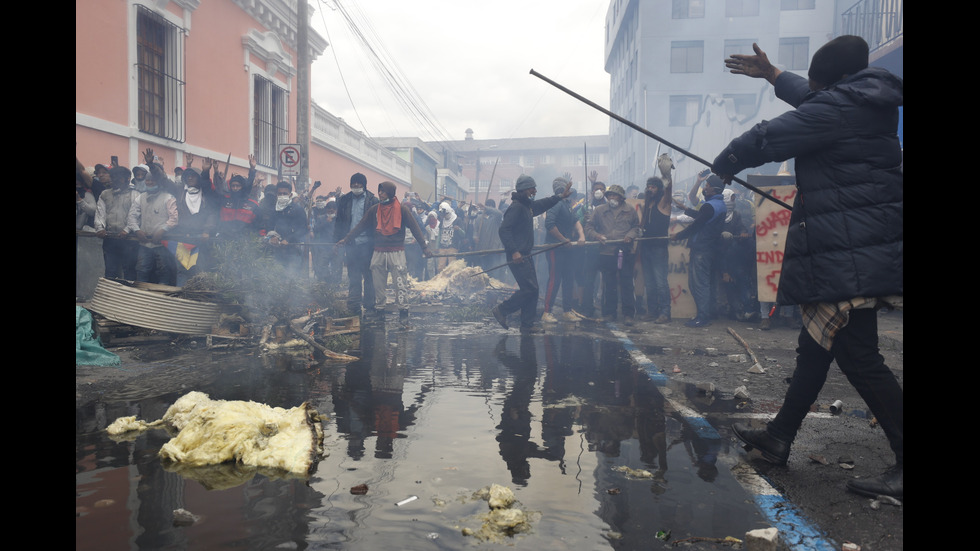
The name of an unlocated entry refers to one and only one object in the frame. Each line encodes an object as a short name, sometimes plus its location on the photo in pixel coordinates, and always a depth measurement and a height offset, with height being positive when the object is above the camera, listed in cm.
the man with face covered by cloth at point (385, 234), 1030 +67
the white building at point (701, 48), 3534 +1233
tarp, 611 -66
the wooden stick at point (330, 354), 650 -75
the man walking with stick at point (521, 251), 910 +36
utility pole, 1502 +417
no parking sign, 1427 +259
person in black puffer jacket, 308 +28
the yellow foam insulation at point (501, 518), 259 -97
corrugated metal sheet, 702 -34
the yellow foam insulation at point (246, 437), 336 -84
